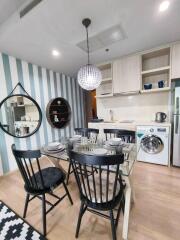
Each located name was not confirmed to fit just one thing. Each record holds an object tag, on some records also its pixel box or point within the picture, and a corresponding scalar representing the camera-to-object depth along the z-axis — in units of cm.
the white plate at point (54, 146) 181
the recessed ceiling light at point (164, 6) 155
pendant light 180
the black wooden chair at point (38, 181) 124
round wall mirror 261
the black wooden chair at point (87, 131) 255
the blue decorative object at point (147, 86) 288
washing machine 253
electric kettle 275
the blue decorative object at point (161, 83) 273
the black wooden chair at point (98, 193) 102
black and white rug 132
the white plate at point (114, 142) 174
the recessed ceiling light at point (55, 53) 262
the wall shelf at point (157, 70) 260
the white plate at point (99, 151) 150
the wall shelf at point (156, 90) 267
